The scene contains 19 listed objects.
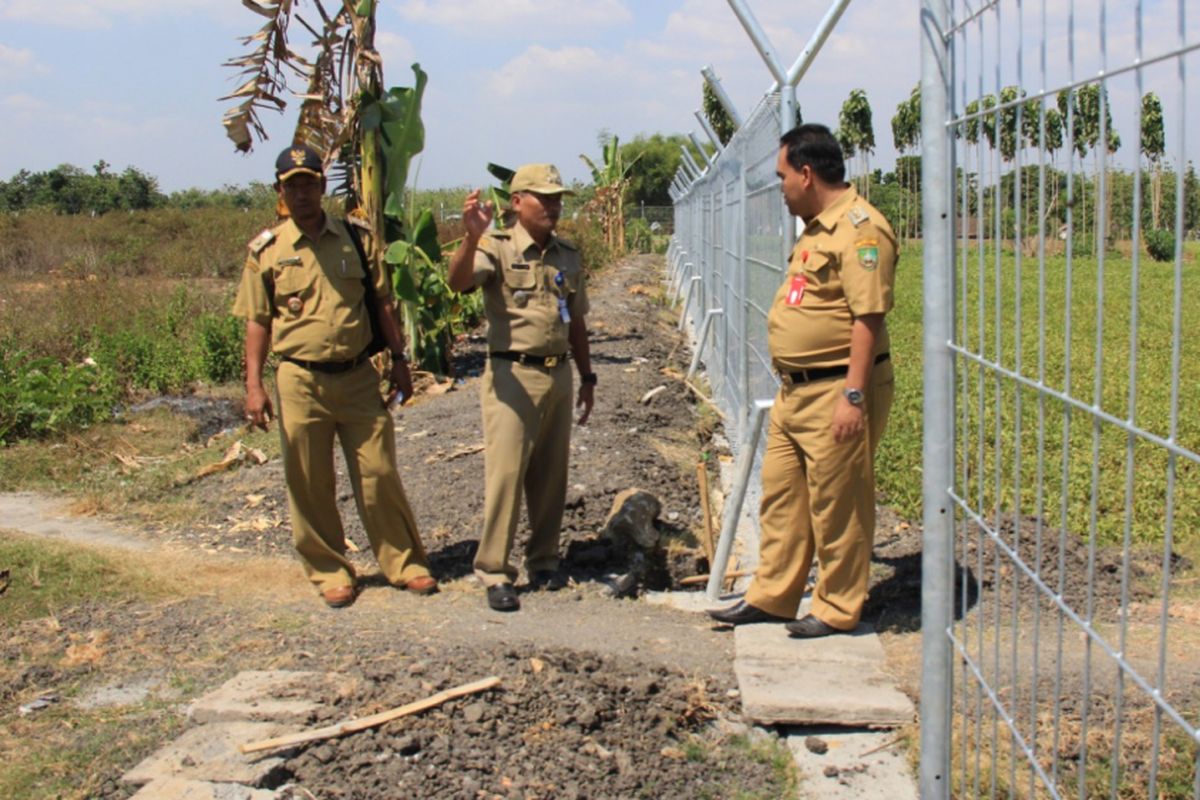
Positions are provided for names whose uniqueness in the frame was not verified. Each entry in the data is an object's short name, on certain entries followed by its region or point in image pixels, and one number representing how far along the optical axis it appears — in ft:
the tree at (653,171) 249.34
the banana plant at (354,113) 29.09
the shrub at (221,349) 40.37
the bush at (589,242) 89.25
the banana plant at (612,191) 104.58
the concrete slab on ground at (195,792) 11.19
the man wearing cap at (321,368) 16.81
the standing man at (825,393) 13.25
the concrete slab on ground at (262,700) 12.63
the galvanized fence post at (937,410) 7.91
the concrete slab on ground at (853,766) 11.81
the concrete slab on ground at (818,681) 12.89
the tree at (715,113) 198.80
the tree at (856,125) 156.25
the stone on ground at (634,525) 19.52
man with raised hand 16.51
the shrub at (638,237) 132.87
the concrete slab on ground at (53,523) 22.18
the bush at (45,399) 31.24
